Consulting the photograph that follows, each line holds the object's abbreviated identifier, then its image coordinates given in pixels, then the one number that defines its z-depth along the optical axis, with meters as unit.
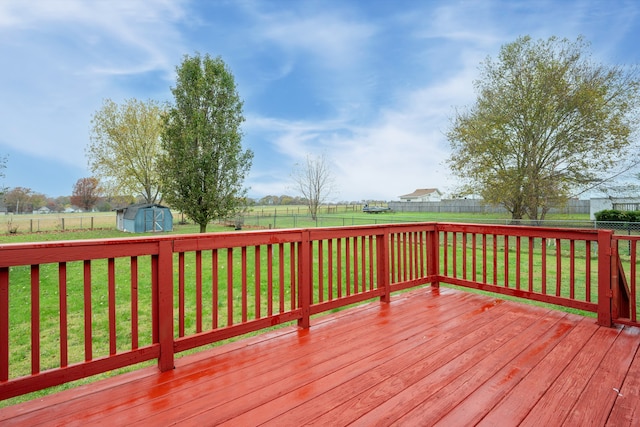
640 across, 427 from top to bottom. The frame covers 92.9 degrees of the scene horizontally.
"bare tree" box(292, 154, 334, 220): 21.91
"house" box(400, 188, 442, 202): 41.11
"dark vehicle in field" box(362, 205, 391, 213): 34.69
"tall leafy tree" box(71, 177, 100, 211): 18.97
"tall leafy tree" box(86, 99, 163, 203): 18.02
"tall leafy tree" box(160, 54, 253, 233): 11.32
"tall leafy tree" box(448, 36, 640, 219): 9.35
